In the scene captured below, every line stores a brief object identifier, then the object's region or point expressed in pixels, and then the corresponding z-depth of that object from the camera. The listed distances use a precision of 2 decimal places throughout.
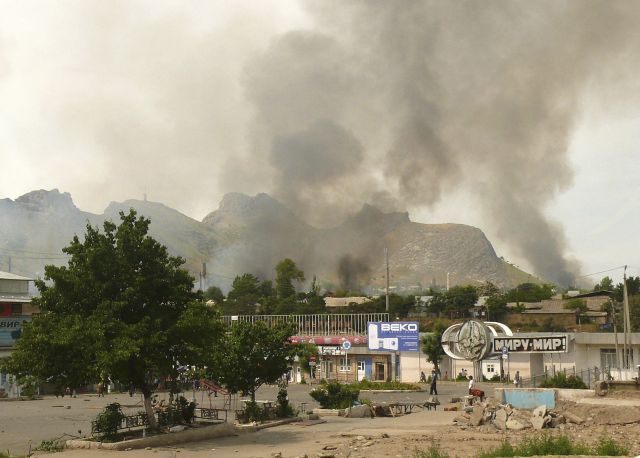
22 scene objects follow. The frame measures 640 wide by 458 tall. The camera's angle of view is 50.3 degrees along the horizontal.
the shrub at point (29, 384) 21.42
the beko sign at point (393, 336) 59.14
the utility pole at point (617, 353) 48.59
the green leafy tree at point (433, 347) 57.72
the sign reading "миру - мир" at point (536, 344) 47.06
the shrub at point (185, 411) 25.33
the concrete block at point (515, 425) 24.91
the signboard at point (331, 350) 64.06
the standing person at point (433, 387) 39.92
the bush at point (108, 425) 22.30
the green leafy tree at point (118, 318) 21.25
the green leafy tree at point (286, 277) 121.88
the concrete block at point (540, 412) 25.33
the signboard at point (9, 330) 54.00
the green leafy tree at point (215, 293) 135.41
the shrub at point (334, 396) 33.56
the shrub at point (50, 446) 21.92
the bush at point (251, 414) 29.03
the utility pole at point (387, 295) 70.38
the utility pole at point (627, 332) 44.66
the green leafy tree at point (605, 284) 149.24
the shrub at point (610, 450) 16.44
